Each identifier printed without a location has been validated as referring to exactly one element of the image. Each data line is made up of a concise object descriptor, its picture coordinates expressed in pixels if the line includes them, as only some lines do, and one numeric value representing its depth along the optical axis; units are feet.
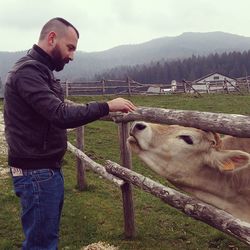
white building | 81.41
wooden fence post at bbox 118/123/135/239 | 13.14
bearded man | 7.67
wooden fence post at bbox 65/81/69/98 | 62.13
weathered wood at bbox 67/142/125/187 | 12.78
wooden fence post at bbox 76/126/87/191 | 18.53
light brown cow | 9.31
